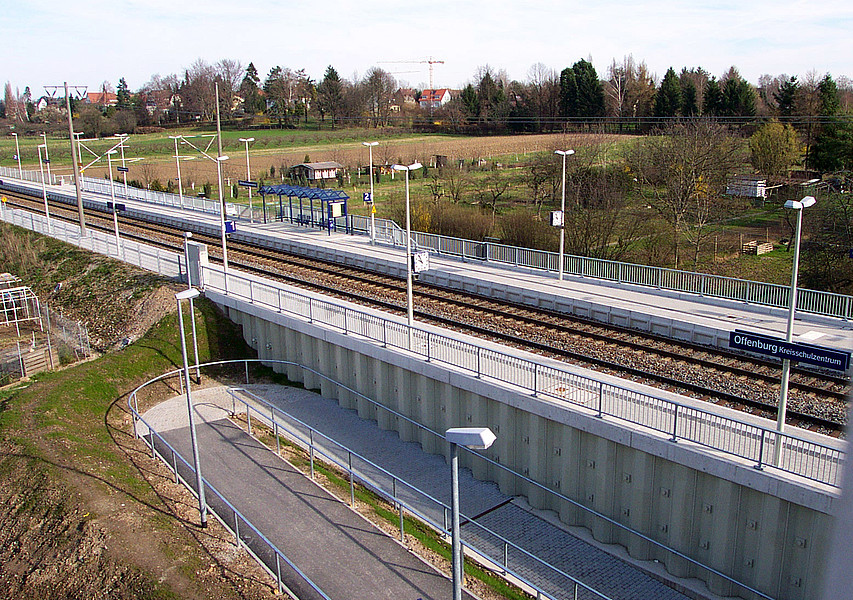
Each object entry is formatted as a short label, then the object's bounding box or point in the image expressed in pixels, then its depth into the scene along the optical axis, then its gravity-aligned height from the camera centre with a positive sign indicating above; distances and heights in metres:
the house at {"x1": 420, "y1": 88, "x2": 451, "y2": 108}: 192.56 +11.66
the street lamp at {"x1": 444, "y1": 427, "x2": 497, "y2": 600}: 7.52 -3.55
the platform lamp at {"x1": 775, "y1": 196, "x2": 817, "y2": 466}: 11.97 -3.60
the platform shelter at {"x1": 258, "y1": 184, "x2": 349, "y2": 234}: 39.75 -3.72
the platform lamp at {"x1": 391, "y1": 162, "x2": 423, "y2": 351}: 19.53 -3.73
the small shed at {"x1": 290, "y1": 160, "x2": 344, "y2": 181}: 64.81 -2.20
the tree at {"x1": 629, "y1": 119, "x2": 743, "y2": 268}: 34.09 -1.64
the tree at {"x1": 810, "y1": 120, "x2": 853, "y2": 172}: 47.16 -0.76
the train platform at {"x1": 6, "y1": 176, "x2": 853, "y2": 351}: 19.70 -5.15
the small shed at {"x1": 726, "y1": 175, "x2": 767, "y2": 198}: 44.95 -3.16
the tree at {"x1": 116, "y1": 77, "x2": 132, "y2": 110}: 134.20 +10.79
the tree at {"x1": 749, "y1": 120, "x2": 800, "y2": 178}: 50.28 -0.80
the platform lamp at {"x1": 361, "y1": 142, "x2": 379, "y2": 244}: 35.79 -4.20
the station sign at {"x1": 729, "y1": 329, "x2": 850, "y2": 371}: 10.95 -3.36
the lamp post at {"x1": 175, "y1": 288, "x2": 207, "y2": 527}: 13.81 -6.32
